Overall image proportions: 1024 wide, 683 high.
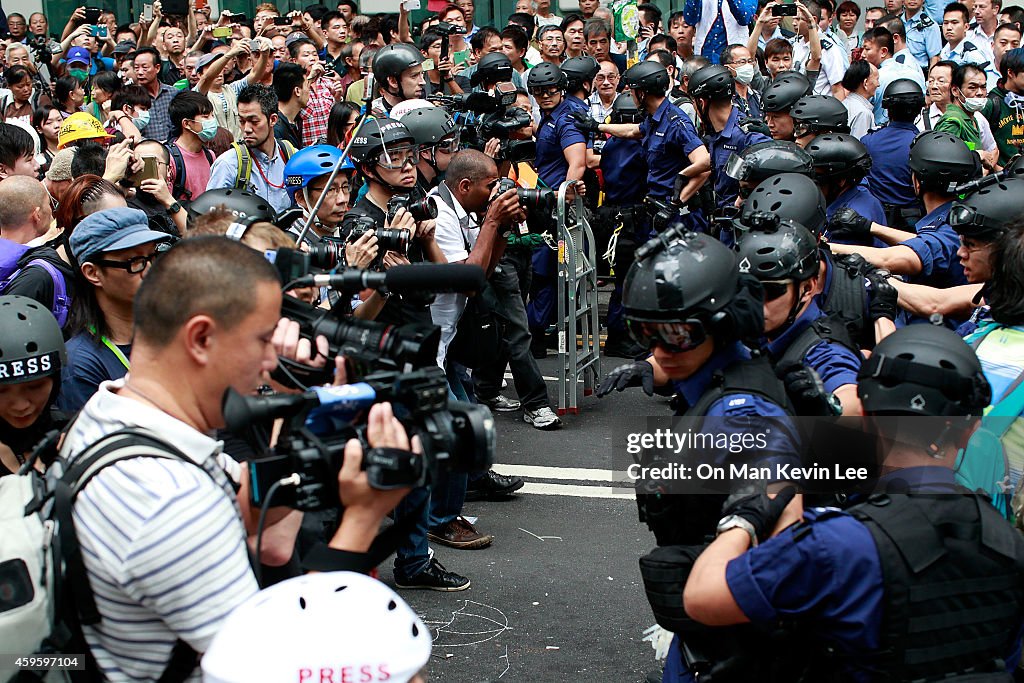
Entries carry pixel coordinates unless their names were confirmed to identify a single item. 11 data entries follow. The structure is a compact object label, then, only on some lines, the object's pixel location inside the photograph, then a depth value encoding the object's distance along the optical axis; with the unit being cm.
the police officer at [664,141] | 984
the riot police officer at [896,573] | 260
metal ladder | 846
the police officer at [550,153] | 1001
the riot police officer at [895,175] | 841
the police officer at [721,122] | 967
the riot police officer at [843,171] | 635
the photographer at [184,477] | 216
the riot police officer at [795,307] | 391
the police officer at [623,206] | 1017
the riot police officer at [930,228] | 564
